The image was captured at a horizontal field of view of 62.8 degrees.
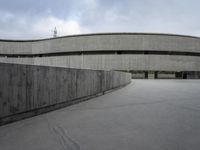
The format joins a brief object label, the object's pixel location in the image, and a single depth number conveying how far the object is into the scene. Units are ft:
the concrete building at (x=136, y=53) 128.47
